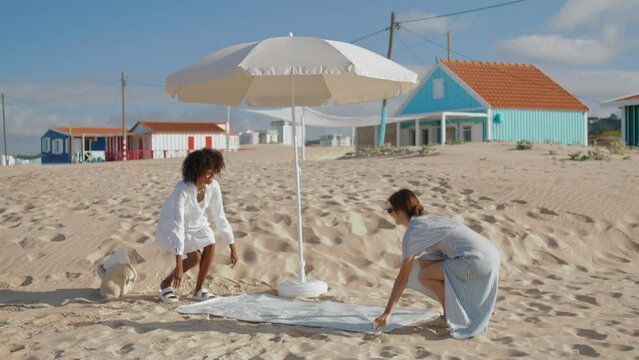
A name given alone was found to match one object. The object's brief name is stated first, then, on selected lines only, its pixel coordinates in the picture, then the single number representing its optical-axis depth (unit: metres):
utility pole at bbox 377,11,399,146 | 26.84
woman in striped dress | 4.23
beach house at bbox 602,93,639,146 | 24.97
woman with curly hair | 5.17
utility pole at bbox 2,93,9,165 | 49.09
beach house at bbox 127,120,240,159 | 42.12
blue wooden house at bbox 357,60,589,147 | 26.84
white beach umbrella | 4.92
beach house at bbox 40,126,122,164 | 45.06
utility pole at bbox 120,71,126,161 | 39.74
